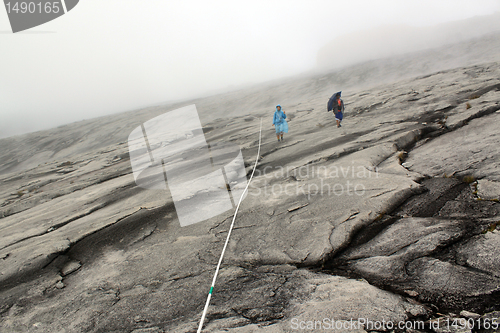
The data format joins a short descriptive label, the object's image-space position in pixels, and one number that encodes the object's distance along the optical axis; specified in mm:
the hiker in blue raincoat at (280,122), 12938
